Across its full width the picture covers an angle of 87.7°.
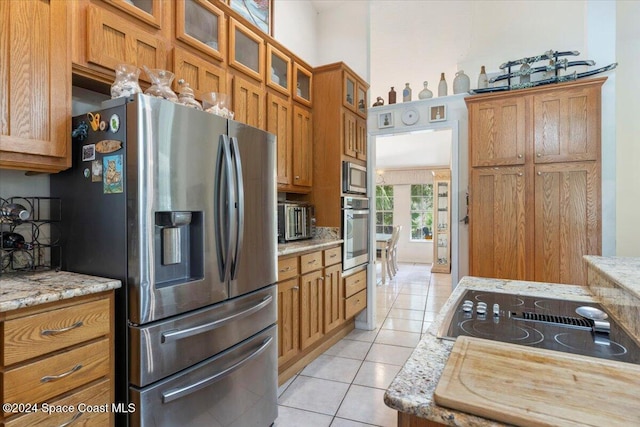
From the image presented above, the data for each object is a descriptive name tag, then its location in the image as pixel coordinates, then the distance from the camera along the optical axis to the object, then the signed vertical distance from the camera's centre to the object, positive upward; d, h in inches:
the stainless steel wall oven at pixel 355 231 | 127.7 -7.4
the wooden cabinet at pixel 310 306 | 93.9 -30.5
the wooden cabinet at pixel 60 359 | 40.0 -19.1
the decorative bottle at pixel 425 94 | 141.9 +50.5
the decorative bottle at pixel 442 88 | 137.9 +51.6
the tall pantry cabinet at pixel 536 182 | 104.8 +10.0
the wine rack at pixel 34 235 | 57.7 -4.0
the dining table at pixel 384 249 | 233.1 -25.8
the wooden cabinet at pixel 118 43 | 60.1 +33.6
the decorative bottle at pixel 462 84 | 133.3 +51.7
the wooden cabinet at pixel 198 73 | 76.4 +34.5
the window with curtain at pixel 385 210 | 340.8 +2.5
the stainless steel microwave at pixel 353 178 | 127.2 +13.8
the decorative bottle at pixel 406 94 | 144.7 +51.4
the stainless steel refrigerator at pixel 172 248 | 51.9 -6.0
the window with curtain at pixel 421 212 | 327.0 +0.3
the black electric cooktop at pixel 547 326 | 34.7 -14.0
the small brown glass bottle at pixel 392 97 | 149.6 +52.0
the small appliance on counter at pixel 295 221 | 111.3 -2.9
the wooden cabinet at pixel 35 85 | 49.3 +20.3
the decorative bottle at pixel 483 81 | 127.3 +50.4
